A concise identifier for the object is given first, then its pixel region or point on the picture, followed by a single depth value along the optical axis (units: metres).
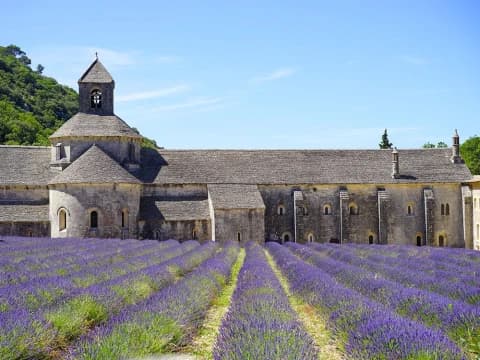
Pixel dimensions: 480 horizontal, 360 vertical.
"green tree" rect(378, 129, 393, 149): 74.75
